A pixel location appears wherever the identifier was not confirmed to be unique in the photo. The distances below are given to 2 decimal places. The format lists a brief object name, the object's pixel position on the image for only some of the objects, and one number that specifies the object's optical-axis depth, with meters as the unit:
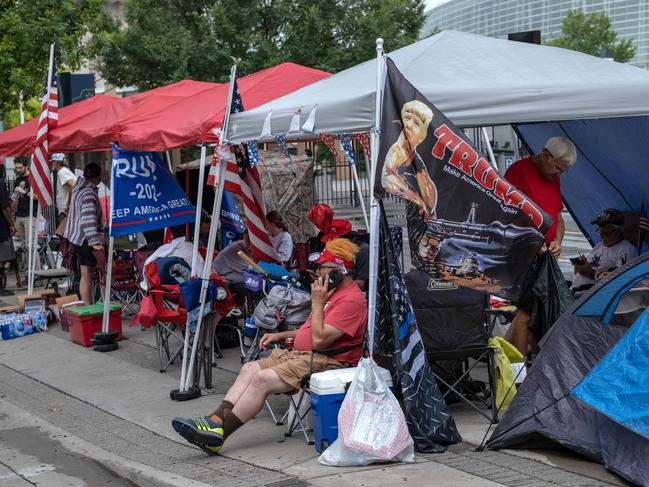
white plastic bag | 6.11
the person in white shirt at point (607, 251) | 8.62
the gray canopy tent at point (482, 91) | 6.73
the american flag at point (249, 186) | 8.31
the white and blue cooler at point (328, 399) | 6.38
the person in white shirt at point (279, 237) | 10.80
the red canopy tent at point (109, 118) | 11.19
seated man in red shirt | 6.69
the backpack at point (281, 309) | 8.07
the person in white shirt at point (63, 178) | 14.66
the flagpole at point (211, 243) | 8.10
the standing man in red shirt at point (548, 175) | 8.18
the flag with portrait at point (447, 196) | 6.27
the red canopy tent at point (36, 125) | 12.80
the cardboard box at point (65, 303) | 12.31
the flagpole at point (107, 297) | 10.48
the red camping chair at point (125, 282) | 12.33
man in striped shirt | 11.96
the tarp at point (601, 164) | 9.27
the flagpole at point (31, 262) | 14.16
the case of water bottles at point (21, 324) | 12.52
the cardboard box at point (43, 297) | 13.05
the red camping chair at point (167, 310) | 9.23
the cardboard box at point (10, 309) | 13.10
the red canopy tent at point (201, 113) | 9.40
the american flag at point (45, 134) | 12.10
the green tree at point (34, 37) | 19.81
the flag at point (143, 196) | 9.76
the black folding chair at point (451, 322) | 6.83
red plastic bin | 11.42
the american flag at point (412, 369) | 6.41
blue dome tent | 5.59
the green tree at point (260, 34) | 23.45
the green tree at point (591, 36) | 54.06
